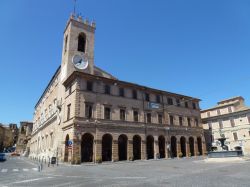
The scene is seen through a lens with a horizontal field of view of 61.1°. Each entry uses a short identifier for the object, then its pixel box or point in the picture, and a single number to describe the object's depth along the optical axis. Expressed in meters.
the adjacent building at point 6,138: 107.25
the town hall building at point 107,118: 30.14
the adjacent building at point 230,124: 44.81
